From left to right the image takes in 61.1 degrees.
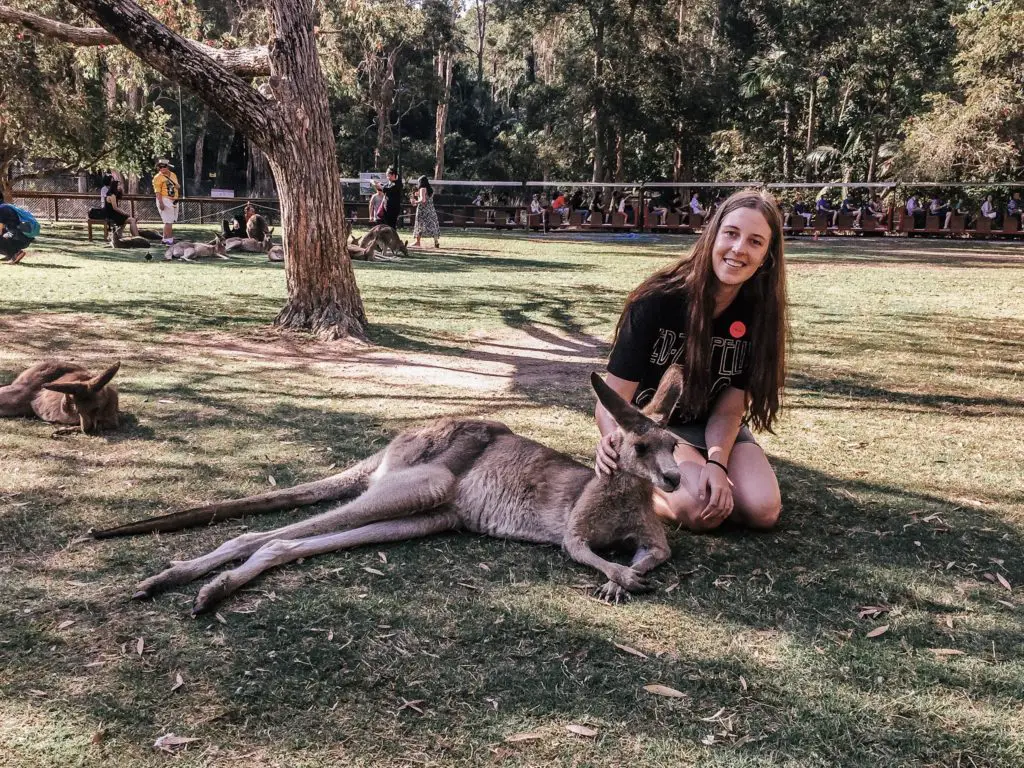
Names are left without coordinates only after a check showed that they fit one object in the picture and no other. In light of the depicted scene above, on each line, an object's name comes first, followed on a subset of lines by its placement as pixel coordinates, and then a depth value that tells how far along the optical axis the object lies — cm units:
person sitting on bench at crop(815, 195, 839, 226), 2859
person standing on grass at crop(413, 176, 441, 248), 1975
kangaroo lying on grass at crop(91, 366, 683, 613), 332
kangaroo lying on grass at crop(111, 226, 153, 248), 1792
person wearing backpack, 1427
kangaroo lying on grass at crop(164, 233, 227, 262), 1619
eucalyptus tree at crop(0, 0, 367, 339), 755
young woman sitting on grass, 384
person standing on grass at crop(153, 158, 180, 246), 1814
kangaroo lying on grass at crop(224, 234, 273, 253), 1806
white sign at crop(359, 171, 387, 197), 3090
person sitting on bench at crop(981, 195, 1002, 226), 2741
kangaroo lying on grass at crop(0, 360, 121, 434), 494
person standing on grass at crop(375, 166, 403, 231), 1884
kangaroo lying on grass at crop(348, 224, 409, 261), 1720
